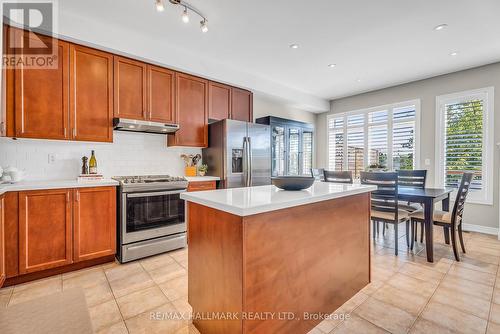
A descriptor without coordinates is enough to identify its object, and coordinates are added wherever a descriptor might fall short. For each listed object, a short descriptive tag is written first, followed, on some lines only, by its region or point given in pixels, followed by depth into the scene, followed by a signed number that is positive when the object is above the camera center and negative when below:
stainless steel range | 2.70 -0.63
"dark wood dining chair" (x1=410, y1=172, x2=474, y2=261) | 2.68 -0.61
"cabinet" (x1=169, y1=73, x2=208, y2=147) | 3.46 +0.79
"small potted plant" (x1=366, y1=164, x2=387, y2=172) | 3.47 -0.05
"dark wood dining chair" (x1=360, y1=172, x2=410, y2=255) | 2.83 -0.43
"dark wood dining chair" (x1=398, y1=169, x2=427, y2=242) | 3.30 -0.23
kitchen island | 1.23 -0.56
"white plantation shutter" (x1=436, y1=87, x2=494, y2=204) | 3.77 +0.42
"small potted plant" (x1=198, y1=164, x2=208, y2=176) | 3.80 -0.09
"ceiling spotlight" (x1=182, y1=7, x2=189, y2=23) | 2.30 +1.44
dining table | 2.62 -0.41
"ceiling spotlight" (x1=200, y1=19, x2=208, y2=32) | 2.54 +1.48
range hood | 2.89 +0.49
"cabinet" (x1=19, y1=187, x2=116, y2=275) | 2.24 -0.64
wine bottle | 2.94 -0.02
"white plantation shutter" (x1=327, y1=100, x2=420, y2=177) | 4.61 +0.58
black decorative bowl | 1.73 -0.13
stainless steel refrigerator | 3.55 +0.17
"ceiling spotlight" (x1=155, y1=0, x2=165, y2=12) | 2.12 +1.41
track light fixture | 2.14 +1.52
